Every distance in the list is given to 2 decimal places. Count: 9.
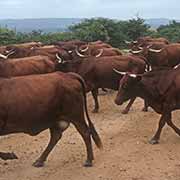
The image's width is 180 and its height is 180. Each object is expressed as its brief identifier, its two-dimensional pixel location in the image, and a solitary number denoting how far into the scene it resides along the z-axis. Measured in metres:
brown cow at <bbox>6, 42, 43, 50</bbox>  20.09
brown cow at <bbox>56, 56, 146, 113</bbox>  13.57
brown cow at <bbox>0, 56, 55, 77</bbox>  12.48
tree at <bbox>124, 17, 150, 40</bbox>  35.34
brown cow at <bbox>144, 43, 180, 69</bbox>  17.88
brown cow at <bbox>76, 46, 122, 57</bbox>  16.91
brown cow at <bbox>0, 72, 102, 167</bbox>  7.97
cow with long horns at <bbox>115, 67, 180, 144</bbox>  10.09
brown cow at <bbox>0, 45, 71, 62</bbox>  15.91
